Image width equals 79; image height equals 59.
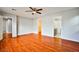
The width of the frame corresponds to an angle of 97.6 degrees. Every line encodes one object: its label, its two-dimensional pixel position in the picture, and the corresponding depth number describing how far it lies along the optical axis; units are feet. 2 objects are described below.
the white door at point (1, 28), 9.81
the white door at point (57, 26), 12.31
